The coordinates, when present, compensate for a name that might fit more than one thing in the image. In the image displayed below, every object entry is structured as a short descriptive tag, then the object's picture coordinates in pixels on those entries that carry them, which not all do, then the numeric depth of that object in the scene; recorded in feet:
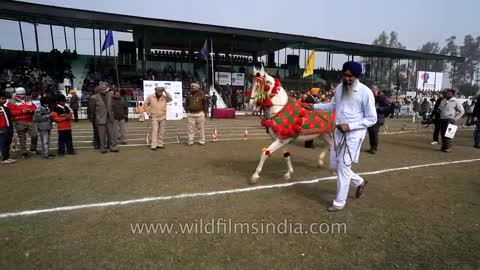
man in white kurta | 13.94
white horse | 18.49
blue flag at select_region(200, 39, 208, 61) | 75.00
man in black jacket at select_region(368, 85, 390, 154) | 29.13
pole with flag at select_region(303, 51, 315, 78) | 78.74
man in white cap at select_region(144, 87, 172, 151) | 30.30
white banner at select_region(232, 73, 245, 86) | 98.59
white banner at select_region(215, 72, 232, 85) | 96.89
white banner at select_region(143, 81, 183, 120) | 57.26
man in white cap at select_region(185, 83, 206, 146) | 32.50
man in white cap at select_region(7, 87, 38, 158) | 24.99
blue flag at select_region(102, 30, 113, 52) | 66.67
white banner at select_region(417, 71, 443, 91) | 118.11
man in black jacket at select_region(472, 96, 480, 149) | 34.30
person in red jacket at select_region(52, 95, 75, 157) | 25.99
